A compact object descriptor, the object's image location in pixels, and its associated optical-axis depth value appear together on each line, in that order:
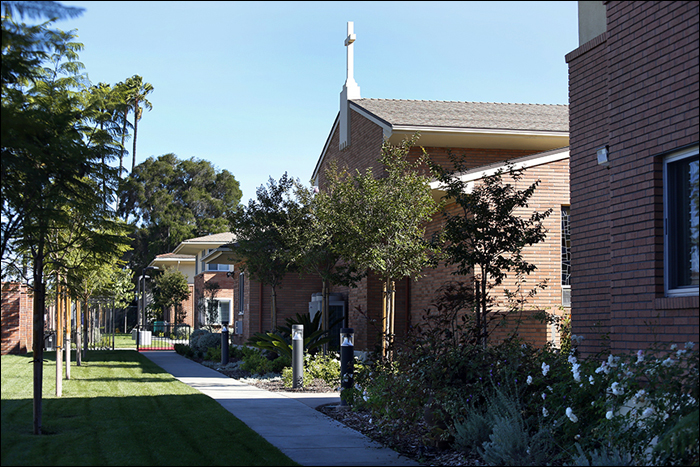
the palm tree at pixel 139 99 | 51.72
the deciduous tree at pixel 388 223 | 12.63
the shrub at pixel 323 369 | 14.98
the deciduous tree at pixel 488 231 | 10.75
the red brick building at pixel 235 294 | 24.78
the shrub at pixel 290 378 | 14.53
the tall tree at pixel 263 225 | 18.77
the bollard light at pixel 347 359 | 11.58
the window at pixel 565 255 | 14.85
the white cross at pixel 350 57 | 22.14
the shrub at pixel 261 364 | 17.03
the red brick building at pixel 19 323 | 23.98
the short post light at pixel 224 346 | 20.09
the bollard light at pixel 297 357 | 14.11
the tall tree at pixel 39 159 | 6.02
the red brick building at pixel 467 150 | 14.68
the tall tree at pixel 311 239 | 16.97
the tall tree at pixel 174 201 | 59.53
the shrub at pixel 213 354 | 21.88
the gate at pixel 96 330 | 25.45
